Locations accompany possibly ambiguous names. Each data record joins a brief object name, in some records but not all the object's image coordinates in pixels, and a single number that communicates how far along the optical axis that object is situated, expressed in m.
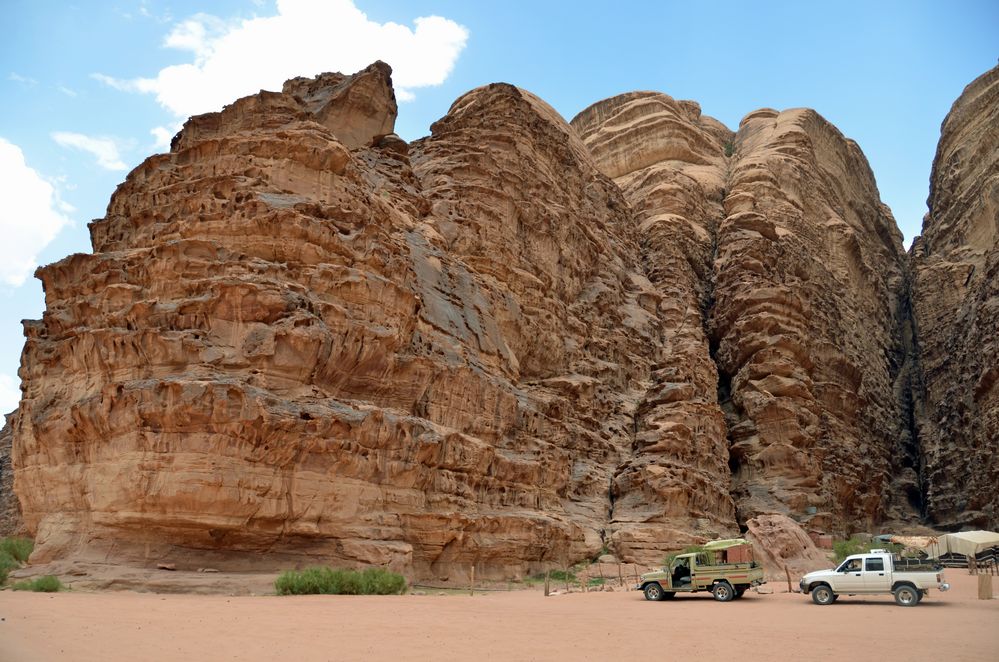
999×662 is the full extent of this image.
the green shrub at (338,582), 18.80
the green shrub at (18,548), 26.72
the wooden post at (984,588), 19.44
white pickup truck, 18.86
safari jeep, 21.77
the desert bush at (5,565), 20.11
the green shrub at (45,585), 17.73
